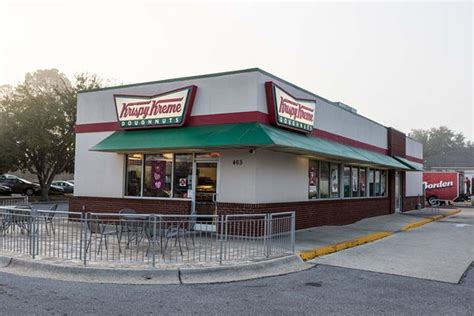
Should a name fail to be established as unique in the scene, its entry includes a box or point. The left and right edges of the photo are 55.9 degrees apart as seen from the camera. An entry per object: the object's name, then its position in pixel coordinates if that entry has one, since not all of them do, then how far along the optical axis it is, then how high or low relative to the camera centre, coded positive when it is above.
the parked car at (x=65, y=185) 44.94 -0.56
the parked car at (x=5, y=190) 36.47 -0.94
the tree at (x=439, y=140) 99.06 +11.35
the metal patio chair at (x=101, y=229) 9.12 -1.03
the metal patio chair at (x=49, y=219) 9.69 -0.87
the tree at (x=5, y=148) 29.69 +2.02
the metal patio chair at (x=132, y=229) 9.57 -1.06
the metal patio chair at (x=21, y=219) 9.99 -0.93
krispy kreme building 13.48 +1.08
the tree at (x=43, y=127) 30.19 +3.64
